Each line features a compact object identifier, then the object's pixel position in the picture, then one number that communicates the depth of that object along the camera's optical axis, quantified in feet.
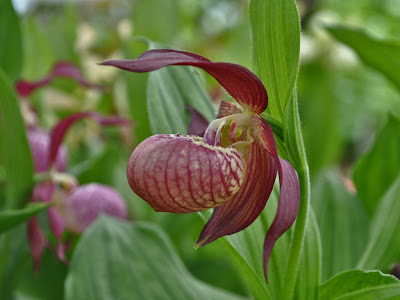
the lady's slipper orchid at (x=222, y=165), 1.03
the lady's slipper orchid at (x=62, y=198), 1.46
